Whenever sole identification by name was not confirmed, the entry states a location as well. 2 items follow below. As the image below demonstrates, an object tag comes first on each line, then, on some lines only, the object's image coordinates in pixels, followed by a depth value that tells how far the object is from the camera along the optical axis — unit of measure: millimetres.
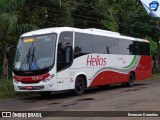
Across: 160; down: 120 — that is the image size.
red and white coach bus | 17777
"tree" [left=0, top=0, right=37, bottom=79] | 21500
